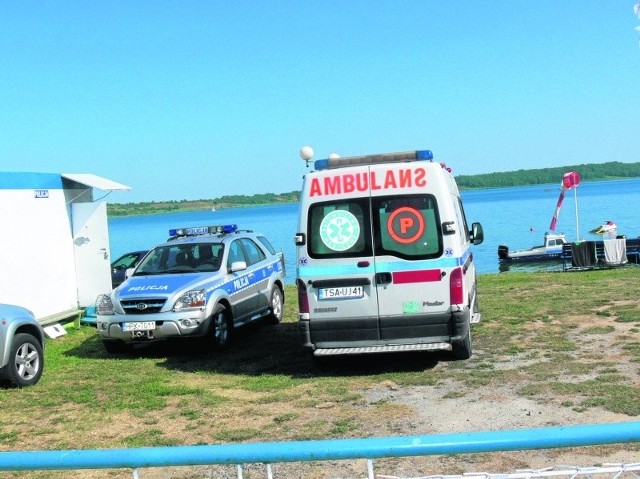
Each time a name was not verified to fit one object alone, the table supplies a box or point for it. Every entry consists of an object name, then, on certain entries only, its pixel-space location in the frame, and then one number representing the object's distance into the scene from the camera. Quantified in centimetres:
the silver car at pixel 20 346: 848
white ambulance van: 824
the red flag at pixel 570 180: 3606
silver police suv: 1033
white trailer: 1238
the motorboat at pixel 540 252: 3947
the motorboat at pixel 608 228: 4428
